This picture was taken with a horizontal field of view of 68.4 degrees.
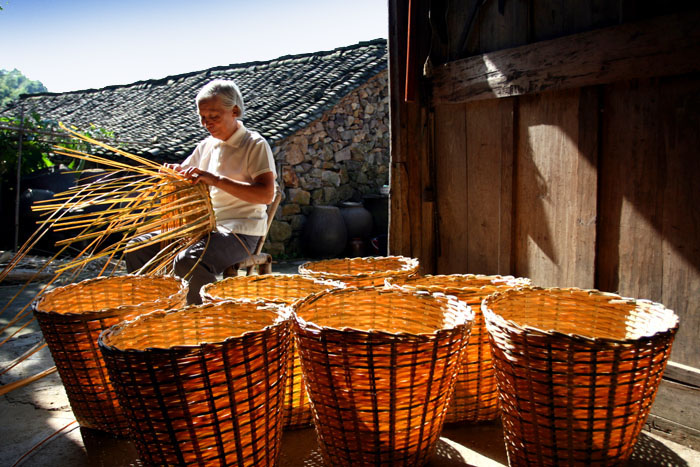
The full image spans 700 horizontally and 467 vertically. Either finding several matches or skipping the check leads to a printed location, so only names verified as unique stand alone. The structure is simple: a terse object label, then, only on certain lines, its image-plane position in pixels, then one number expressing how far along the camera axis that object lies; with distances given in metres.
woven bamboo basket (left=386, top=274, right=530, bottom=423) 1.77
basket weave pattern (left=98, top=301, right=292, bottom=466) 1.26
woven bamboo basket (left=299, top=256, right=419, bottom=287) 2.14
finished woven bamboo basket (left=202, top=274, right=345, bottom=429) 1.83
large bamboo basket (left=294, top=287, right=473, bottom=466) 1.34
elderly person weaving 2.63
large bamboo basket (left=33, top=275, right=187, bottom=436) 1.69
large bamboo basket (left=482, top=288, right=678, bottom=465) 1.30
